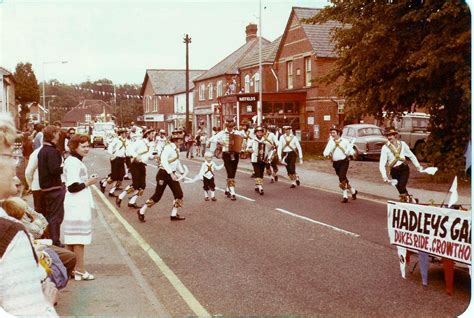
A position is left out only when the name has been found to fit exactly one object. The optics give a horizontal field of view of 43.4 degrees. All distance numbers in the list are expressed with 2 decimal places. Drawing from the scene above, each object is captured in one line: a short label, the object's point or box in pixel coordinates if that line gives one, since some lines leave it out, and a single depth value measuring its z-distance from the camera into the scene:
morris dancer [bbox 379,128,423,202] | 13.35
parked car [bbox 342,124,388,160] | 31.98
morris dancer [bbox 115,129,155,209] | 15.29
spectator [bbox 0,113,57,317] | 2.54
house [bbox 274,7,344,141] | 41.06
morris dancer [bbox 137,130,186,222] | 12.71
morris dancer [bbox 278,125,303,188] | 19.67
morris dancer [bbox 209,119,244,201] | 17.09
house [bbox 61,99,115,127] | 92.69
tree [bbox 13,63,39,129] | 64.06
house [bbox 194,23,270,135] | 52.61
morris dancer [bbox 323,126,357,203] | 16.16
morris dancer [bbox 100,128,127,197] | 18.12
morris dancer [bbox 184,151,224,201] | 16.38
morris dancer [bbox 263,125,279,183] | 19.25
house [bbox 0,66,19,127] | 45.78
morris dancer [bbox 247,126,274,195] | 18.28
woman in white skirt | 7.74
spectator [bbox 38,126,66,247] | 8.87
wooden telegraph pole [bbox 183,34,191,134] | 48.59
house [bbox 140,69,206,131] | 74.69
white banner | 6.79
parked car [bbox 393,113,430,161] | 30.69
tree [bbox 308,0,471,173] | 16.17
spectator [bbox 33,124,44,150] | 17.23
